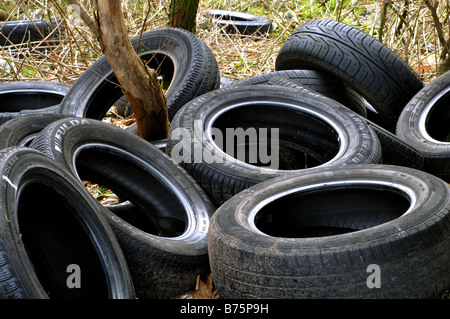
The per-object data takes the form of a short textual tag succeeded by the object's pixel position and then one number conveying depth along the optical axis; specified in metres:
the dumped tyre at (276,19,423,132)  5.14
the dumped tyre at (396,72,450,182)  4.65
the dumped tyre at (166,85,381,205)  4.28
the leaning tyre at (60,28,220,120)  5.18
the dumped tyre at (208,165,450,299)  2.56
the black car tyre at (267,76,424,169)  4.51
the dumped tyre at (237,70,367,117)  5.45
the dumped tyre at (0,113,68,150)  3.74
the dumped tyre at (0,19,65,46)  8.66
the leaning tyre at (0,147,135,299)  2.77
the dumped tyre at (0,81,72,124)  6.05
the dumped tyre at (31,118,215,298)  3.36
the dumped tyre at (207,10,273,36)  9.03
